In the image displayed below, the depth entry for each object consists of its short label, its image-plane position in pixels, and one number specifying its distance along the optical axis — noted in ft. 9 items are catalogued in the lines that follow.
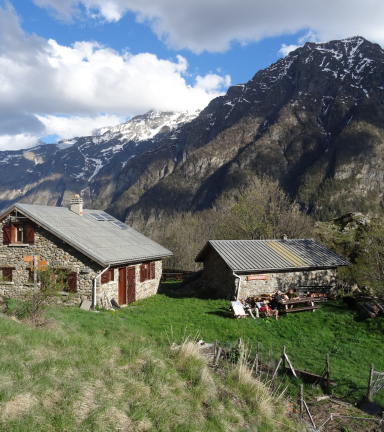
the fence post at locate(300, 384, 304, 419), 27.12
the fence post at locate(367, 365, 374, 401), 30.37
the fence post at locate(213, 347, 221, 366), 33.41
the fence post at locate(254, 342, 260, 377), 33.14
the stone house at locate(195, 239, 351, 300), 66.74
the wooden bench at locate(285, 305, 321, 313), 58.54
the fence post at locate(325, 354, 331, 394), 33.14
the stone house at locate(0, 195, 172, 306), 60.70
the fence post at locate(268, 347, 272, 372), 35.12
